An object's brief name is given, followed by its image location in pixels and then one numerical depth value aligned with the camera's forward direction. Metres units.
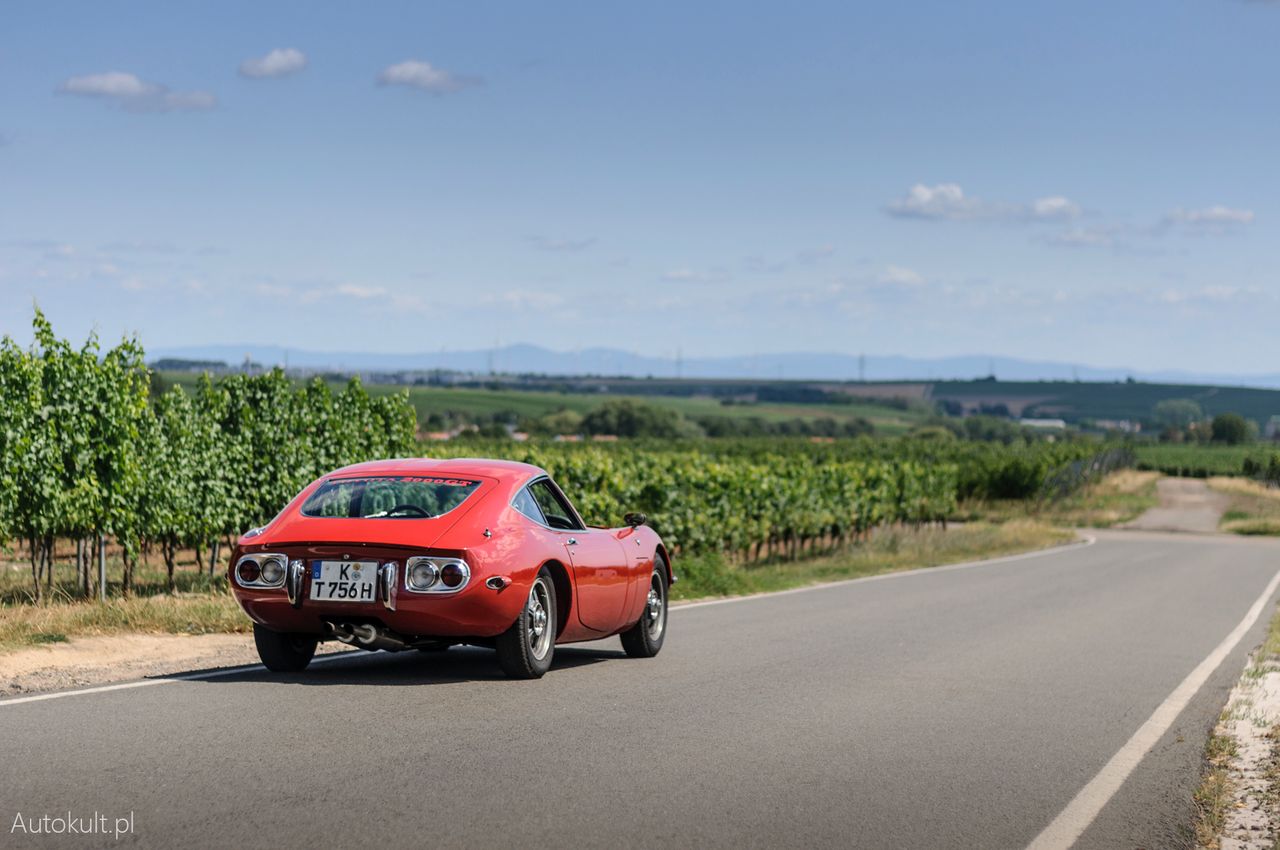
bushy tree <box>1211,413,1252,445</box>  184.12
